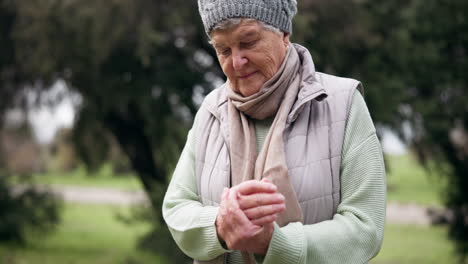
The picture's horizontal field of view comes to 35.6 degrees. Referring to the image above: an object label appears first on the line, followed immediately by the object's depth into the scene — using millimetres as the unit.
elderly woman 2061
